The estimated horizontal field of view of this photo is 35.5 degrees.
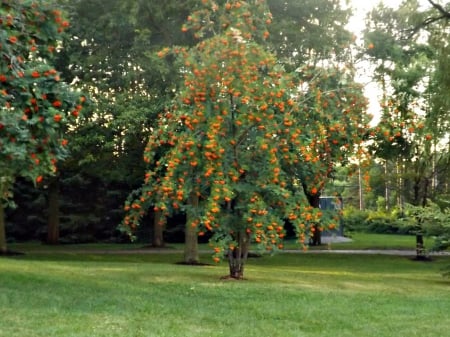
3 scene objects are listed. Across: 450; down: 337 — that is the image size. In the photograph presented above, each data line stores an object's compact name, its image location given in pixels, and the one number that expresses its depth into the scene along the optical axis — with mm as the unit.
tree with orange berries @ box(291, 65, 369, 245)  15578
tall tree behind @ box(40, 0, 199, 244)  22219
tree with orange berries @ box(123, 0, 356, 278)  14945
